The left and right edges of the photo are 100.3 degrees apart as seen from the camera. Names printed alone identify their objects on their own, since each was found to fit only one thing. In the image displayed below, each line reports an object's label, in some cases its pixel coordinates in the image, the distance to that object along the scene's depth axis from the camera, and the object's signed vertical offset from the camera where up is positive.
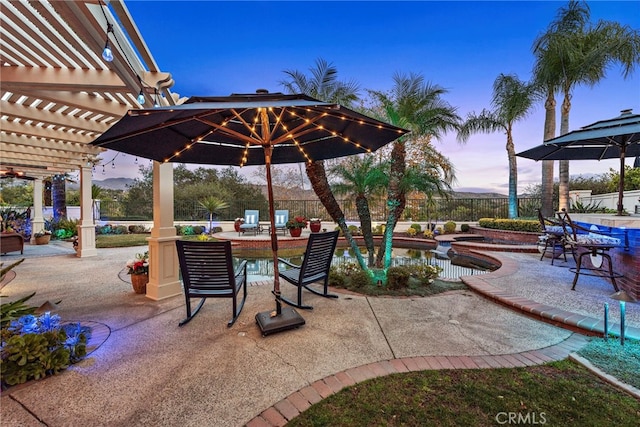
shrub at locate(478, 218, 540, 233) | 8.71 -0.67
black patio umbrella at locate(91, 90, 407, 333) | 1.95 +0.78
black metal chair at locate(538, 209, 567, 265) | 5.26 -0.73
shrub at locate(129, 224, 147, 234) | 12.73 -1.04
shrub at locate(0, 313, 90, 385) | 1.94 -1.08
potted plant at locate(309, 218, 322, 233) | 11.45 -0.81
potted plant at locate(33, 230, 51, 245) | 9.03 -0.99
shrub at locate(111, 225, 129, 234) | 12.48 -1.03
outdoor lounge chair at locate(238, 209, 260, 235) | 11.35 -0.68
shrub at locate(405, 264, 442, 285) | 4.21 -1.07
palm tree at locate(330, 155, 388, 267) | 5.56 +0.48
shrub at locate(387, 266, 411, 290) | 3.99 -1.08
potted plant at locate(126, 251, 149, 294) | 3.90 -0.99
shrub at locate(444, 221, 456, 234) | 11.28 -0.94
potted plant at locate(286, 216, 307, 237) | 10.17 -0.75
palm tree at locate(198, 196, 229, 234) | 11.69 +0.13
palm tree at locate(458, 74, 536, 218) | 10.43 +3.78
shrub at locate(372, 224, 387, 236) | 10.84 -1.01
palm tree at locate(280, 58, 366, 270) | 5.92 +2.76
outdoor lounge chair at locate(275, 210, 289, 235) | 11.27 -0.54
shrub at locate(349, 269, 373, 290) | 4.17 -1.17
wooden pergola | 2.36 +1.62
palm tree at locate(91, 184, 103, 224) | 12.45 +0.57
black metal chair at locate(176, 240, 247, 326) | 2.77 -0.68
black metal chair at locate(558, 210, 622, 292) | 3.64 -0.55
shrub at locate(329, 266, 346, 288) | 4.30 -1.19
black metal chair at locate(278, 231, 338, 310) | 3.18 -0.73
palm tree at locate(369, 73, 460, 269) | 4.90 +1.68
